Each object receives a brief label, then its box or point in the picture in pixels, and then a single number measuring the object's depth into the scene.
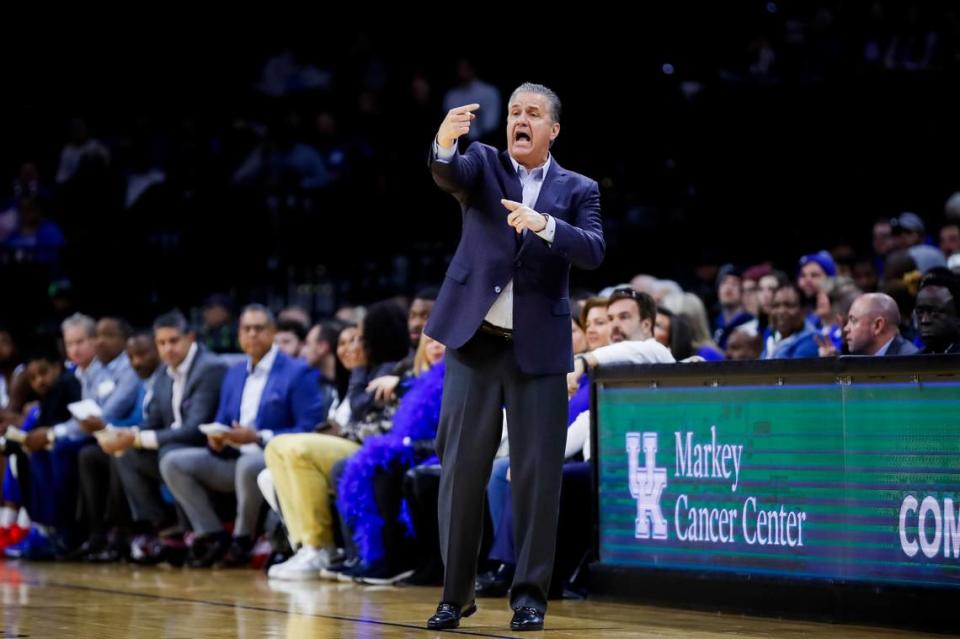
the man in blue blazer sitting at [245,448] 20.20
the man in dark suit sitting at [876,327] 14.42
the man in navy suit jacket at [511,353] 11.72
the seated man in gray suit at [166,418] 20.94
